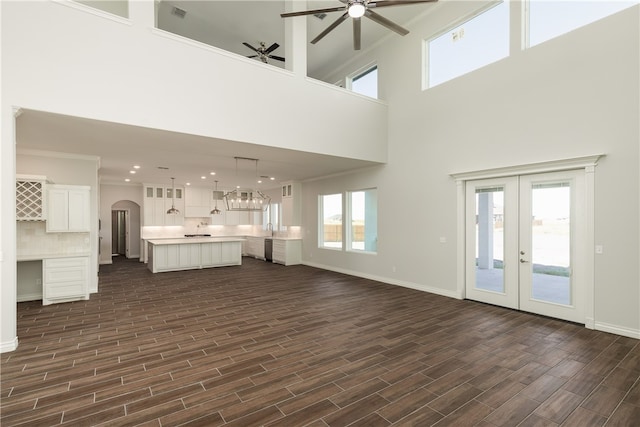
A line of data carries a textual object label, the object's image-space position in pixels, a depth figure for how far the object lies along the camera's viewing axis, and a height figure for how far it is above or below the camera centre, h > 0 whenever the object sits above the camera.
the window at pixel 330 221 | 9.06 -0.27
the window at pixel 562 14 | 4.22 +2.89
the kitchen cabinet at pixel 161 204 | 11.41 +0.31
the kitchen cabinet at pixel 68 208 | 5.60 +0.08
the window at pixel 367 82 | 7.83 +3.45
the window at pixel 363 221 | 7.90 -0.22
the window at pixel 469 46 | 5.42 +3.18
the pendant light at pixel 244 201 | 7.69 +0.29
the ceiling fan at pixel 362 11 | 4.08 +2.79
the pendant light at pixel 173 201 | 11.70 +0.44
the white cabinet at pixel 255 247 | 11.86 -1.38
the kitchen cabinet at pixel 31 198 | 5.28 +0.25
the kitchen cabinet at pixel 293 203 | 10.55 +0.32
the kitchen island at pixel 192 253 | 8.87 -1.25
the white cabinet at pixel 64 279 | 5.41 -1.20
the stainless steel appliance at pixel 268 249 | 11.20 -1.36
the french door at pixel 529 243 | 4.48 -0.49
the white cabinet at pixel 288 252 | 10.29 -1.33
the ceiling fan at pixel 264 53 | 6.54 +3.53
